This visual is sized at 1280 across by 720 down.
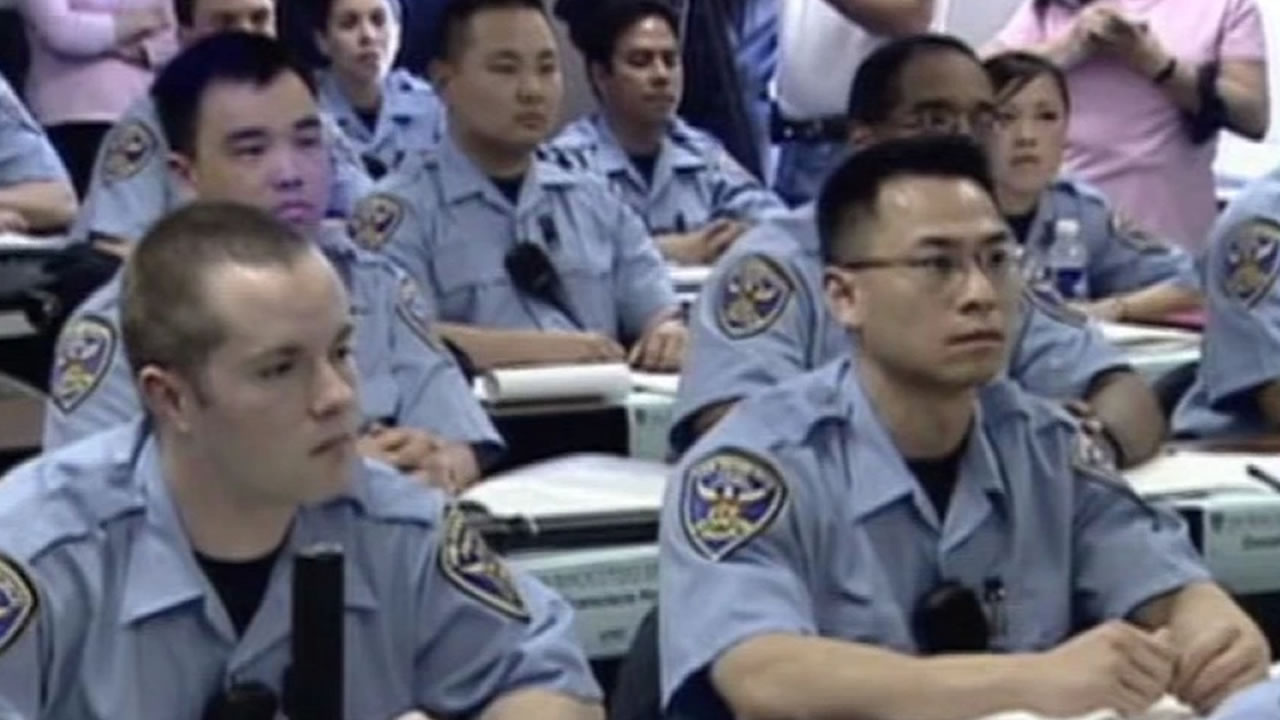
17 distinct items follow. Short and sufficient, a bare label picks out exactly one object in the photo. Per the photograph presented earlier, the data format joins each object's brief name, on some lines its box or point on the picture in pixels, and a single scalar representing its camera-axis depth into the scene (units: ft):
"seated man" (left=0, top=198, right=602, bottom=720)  15.24
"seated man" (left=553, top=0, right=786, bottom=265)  38.83
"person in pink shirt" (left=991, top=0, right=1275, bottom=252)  36.88
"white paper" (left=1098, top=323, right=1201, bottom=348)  29.93
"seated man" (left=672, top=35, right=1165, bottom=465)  23.77
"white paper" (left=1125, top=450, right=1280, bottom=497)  22.88
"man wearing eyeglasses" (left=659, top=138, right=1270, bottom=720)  16.43
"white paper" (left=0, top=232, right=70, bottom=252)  29.81
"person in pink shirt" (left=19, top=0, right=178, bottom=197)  35.91
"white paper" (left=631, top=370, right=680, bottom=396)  27.43
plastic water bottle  32.49
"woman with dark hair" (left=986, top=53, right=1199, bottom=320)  31.96
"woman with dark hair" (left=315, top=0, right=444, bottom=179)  40.86
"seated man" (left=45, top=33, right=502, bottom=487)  21.61
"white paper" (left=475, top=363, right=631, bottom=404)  26.22
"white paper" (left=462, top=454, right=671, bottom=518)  22.25
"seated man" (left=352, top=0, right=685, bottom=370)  30.78
